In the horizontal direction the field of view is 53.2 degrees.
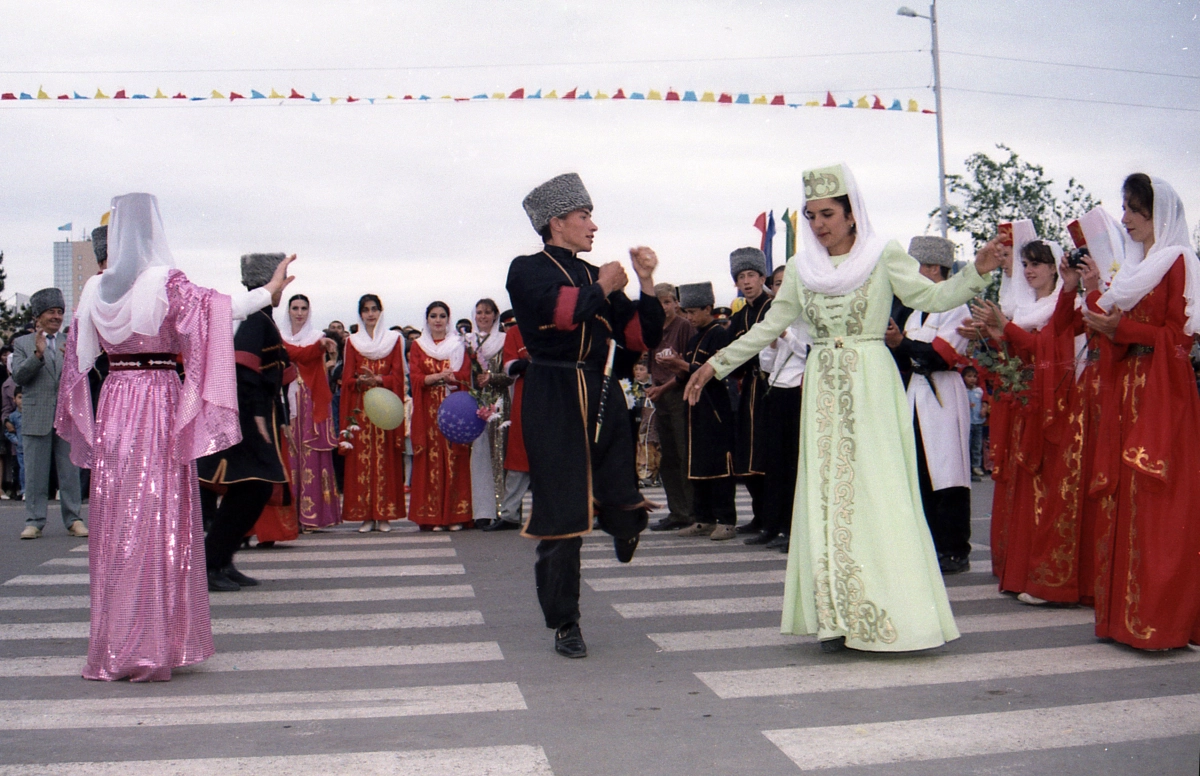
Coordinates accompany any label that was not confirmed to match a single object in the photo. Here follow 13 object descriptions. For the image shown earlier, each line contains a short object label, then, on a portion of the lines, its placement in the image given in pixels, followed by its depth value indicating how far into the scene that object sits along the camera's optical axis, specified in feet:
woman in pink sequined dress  16.93
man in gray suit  35.35
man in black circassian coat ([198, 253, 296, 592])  24.27
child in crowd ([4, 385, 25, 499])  48.32
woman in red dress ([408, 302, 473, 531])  37.04
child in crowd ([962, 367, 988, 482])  57.65
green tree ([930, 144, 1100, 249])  93.61
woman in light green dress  17.13
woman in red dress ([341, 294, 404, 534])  37.17
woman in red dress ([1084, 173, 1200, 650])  17.58
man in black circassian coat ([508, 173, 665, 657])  18.04
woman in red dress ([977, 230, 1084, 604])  21.43
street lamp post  97.71
